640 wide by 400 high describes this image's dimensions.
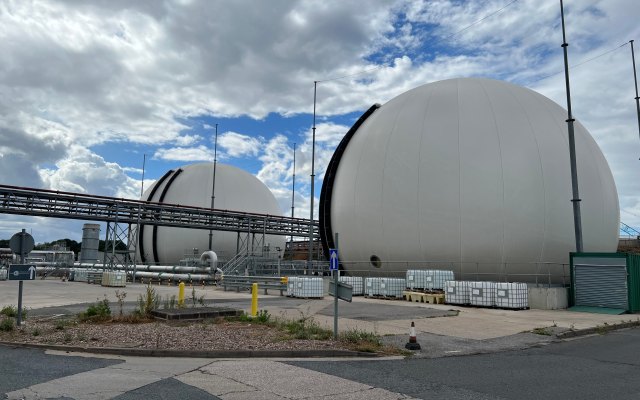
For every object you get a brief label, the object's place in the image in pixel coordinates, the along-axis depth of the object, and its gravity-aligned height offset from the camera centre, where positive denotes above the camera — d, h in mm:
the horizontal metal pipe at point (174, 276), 33438 -2070
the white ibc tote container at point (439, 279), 21047 -1200
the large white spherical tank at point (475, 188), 21578 +3203
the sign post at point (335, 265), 9291 -298
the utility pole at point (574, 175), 19609 +3435
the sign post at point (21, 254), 11031 -182
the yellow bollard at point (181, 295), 14945 -1518
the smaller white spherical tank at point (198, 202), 43906 +4760
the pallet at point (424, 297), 20000 -2000
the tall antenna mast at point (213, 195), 42812 +5266
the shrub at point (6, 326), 10328 -1784
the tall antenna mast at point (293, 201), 56209 +6124
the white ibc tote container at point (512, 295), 17875 -1619
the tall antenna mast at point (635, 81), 26762 +10393
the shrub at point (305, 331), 9570 -1771
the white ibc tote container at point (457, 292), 19000 -1647
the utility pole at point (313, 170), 31520 +5552
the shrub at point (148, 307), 12255 -1622
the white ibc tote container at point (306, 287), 22234 -1759
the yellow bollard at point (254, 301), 13289 -1492
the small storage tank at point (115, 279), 31031 -2109
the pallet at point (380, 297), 22252 -2212
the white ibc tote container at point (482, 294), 18359 -1627
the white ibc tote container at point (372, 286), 22828 -1740
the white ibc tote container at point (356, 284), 23498 -1686
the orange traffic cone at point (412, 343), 9016 -1792
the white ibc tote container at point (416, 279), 21438 -1254
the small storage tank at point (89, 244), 52562 +419
